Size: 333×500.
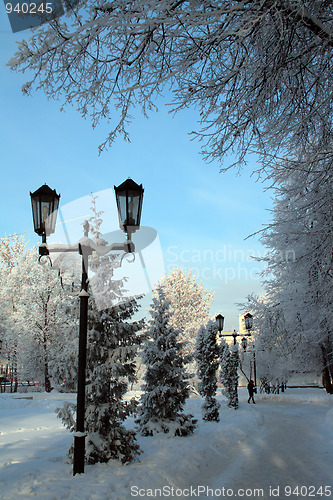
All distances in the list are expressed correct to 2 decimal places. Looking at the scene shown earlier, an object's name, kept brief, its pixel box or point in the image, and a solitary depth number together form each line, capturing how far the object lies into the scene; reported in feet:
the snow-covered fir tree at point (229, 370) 63.80
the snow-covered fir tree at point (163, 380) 36.01
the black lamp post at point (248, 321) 54.03
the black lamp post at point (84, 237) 17.03
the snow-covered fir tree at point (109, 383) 24.27
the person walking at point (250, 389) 85.48
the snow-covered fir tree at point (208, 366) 46.91
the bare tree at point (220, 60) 12.03
